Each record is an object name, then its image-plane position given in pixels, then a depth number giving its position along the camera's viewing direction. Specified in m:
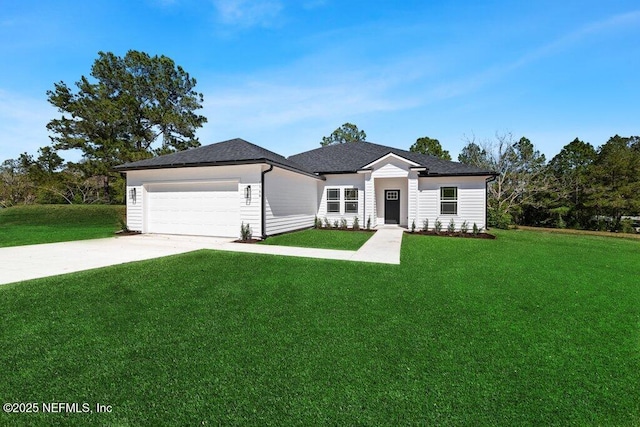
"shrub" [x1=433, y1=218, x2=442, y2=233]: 14.09
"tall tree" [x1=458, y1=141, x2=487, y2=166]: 25.56
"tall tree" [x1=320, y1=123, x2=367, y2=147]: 36.97
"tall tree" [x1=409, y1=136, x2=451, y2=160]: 29.31
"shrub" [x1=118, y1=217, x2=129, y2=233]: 12.26
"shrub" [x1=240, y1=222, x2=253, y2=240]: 10.34
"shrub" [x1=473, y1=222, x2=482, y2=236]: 13.29
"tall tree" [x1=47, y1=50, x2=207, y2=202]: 22.58
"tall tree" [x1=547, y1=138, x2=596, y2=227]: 22.06
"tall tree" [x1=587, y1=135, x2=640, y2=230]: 19.23
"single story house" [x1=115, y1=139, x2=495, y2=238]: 10.87
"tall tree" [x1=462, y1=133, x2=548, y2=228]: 22.70
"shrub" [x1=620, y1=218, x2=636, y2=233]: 20.06
